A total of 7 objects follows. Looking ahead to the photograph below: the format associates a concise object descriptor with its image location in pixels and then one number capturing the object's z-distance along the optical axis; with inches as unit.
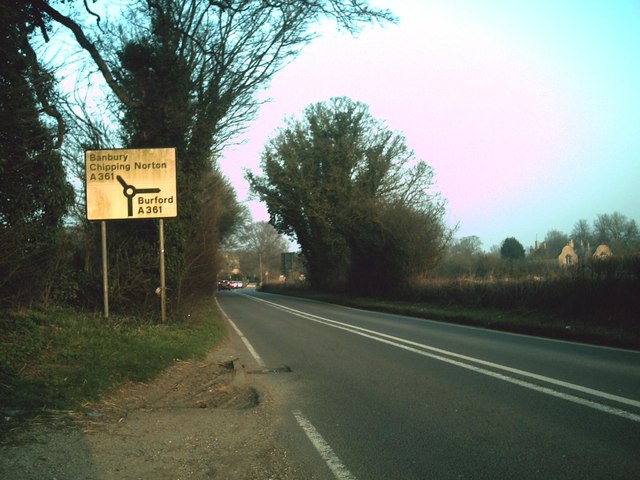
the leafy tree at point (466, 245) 1550.3
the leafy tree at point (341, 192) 1348.4
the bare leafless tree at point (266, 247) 4015.8
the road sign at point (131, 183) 528.1
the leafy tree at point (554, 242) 1484.0
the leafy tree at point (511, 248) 1729.5
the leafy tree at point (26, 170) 325.4
